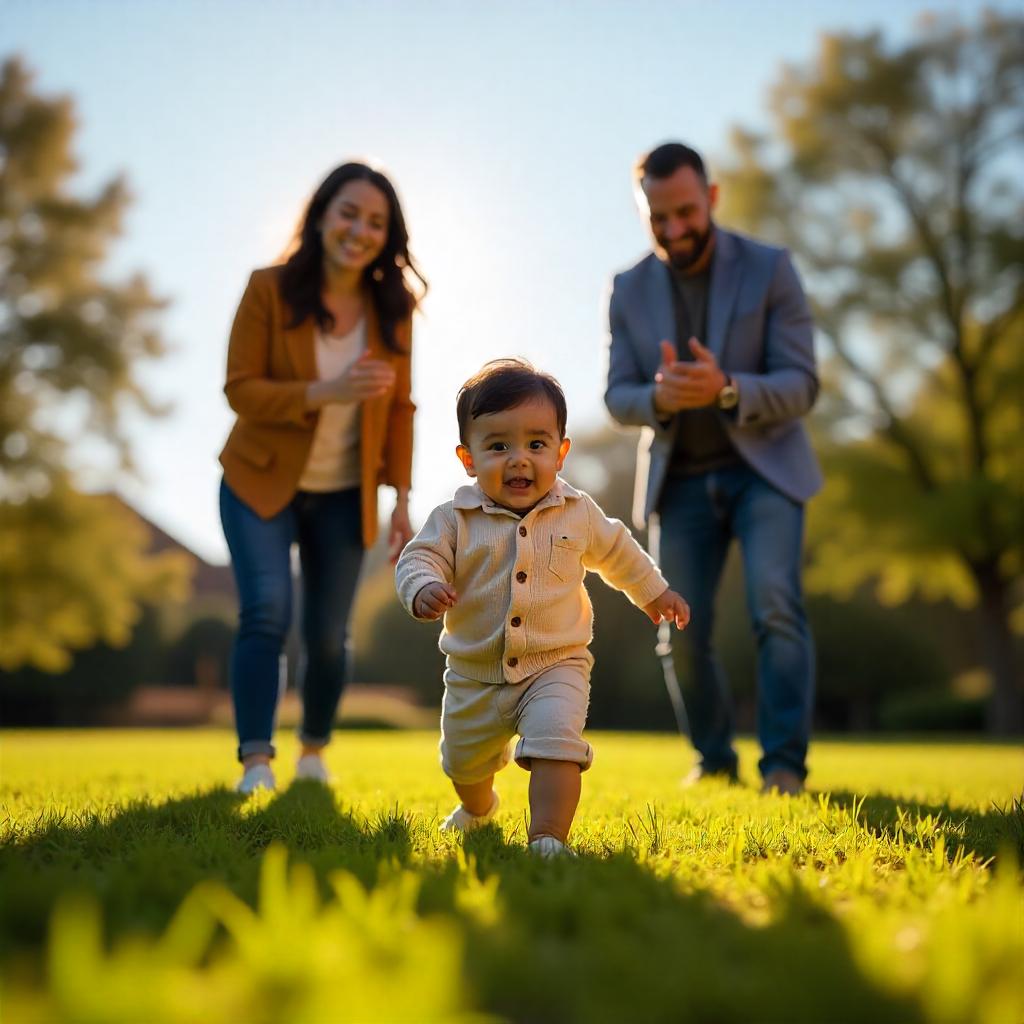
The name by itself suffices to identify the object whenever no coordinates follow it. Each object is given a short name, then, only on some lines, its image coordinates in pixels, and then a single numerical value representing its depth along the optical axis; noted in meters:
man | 4.19
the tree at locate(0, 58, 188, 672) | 18.53
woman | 4.03
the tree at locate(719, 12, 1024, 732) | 18.17
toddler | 2.82
